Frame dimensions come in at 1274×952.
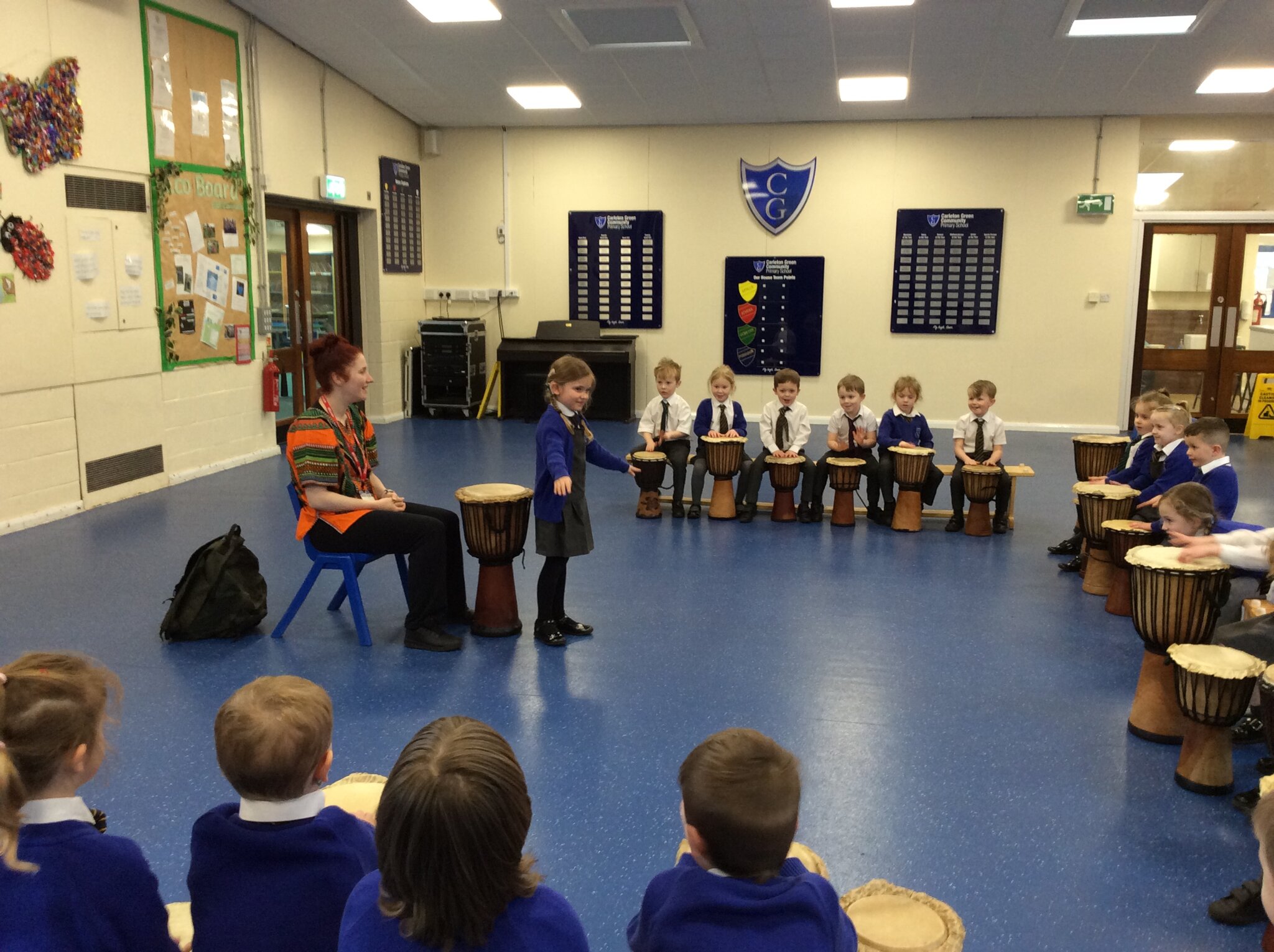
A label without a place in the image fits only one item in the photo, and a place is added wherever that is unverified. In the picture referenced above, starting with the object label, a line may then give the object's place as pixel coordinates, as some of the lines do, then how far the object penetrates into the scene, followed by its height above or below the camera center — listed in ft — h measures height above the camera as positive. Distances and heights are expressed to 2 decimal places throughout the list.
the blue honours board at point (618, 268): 36.24 +2.14
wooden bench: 20.20 -3.54
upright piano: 35.24 -1.36
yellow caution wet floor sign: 32.73 -2.50
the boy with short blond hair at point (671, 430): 22.07 -2.30
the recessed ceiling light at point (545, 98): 31.71 +7.37
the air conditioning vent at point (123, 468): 21.42 -3.29
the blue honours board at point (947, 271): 34.12 +2.06
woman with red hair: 12.95 -2.36
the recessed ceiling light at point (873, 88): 29.37 +7.26
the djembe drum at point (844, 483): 20.71 -3.19
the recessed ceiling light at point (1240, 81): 27.94 +7.21
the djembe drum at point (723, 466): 21.02 -2.93
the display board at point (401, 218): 34.55 +3.76
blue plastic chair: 13.32 -3.32
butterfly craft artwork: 18.45 +3.85
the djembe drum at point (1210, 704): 9.34 -3.49
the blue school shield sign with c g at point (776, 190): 34.96 +4.82
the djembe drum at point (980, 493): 19.67 -3.22
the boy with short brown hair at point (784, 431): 21.45 -2.25
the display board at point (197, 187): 22.68 +3.19
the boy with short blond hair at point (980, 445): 20.22 -2.36
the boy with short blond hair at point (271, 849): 4.85 -2.61
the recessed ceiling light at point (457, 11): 24.21 +7.69
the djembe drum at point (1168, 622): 10.84 -3.16
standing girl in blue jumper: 13.38 -2.21
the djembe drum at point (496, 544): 13.80 -3.06
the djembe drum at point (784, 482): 21.01 -3.22
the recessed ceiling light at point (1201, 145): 32.60 +6.15
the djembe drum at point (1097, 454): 19.24 -2.35
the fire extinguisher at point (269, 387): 27.43 -1.79
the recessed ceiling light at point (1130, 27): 23.75 +7.38
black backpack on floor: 13.51 -3.76
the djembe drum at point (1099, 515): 15.56 -2.87
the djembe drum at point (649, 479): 20.77 -3.16
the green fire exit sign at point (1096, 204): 32.99 +4.22
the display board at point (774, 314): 35.53 +0.49
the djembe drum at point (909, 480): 20.10 -3.05
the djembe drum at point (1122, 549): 14.28 -3.16
